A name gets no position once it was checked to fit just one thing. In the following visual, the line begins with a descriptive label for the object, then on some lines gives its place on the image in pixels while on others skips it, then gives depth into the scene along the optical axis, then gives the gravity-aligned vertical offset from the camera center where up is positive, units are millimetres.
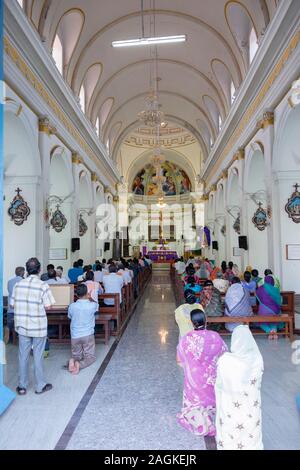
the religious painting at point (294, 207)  8047 +909
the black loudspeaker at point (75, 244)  11031 +137
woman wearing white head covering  2297 -998
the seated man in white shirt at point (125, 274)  8252 -659
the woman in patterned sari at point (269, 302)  5969 -978
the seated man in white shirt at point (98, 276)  8430 -680
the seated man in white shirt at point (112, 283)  7051 -716
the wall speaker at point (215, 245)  16781 +85
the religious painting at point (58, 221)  10430 +848
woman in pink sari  2875 -1025
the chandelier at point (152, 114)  12013 +4702
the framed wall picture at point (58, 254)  10859 -170
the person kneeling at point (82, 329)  4480 -1057
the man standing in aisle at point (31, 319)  3674 -751
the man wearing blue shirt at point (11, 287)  5590 -634
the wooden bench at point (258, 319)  5428 -1152
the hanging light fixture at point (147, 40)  6898 +4176
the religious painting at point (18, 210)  8024 +904
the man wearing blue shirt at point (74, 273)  8656 -621
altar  25297 -574
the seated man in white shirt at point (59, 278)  6465 -564
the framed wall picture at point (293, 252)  8086 -142
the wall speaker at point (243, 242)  10578 +135
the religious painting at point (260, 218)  10086 +826
